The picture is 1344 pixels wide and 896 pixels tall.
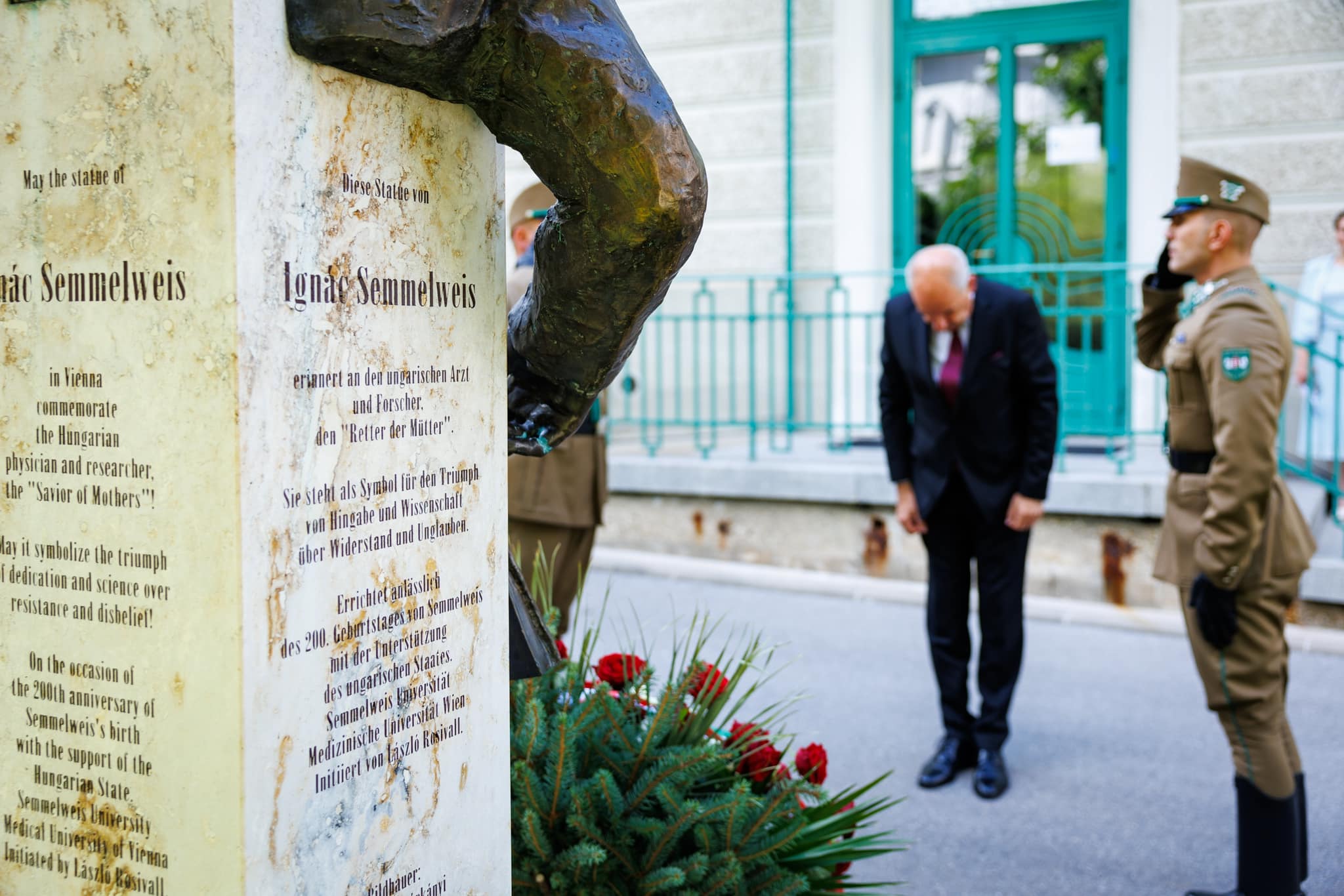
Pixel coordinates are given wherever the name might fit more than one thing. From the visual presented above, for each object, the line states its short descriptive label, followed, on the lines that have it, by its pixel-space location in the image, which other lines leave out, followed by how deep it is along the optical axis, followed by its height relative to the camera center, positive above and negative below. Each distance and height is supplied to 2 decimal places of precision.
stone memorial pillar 1.36 -0.06
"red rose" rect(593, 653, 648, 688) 2.86 -0.62
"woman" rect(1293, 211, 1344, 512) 6.71 +0.18
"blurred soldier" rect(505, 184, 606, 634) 4.41 -0.35
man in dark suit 4.38 -0.23
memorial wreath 2.30 -0.78
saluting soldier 3.17 -0.32
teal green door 8.48 +1.72
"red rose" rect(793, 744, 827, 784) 2.67 -0.78
